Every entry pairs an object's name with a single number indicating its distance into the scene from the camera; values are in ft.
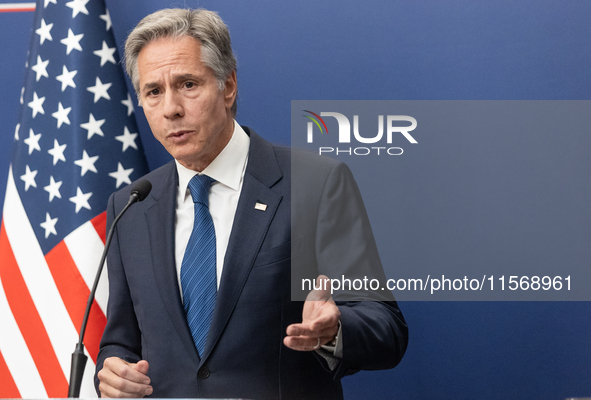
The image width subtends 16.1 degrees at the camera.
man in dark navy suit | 10.35
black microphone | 9.62
